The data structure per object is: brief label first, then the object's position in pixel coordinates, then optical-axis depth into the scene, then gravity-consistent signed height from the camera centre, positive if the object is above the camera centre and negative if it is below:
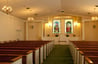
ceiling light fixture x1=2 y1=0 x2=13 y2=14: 3.58 +0.91
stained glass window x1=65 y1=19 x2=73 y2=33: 9.21 +0.61
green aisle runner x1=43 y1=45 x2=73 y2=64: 3.45 -1.14
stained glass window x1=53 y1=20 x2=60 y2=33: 9.28 +0.58
